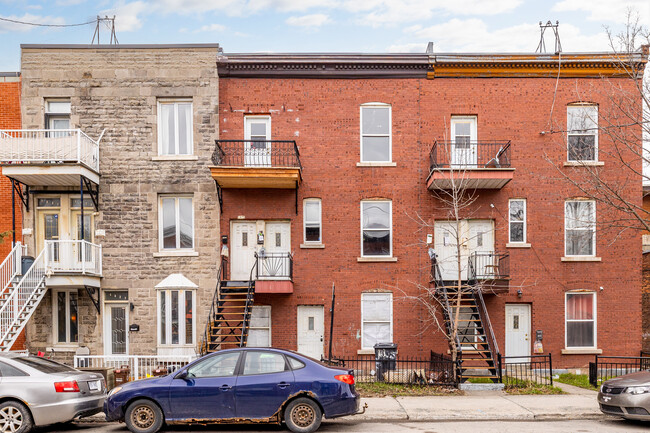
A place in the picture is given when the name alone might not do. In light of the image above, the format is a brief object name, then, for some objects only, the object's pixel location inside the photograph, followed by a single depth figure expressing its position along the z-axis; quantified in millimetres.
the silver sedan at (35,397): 10688
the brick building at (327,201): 19391
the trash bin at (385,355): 16672
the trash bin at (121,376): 15695
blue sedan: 10641
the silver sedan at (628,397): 11258
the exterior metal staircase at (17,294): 16719
